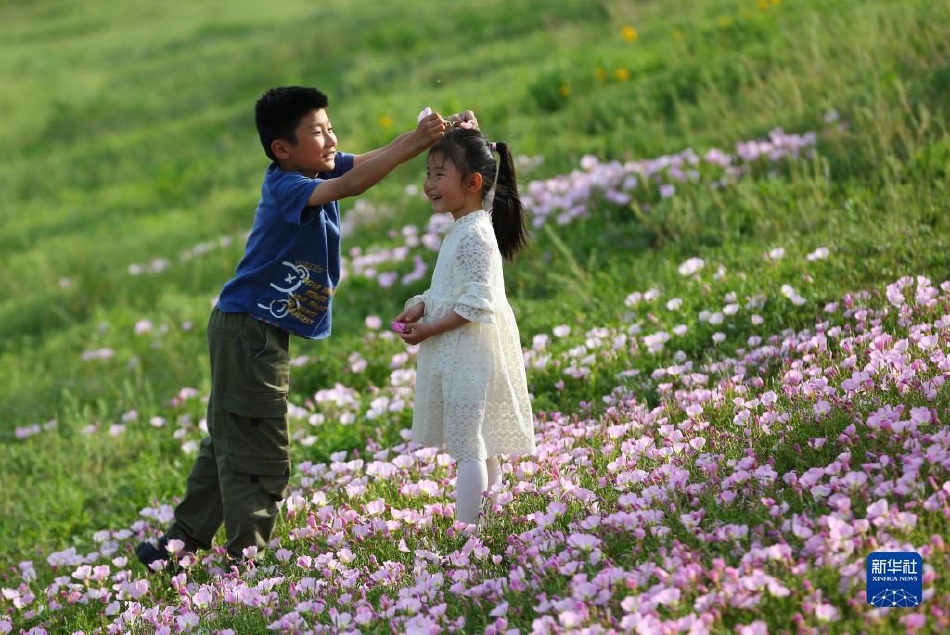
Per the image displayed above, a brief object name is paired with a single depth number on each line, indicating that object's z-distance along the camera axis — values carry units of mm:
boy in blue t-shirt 8992
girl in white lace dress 8367
